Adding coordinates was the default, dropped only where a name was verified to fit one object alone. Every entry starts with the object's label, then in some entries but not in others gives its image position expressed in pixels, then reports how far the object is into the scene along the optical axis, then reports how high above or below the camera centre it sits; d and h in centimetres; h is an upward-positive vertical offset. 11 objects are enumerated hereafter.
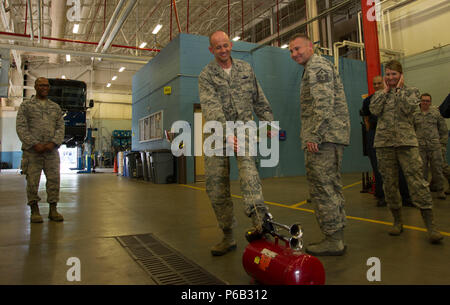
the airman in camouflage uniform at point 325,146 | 229 +15
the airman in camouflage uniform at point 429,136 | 525 +45
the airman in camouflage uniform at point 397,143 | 267 +19
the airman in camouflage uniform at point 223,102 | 232 +51
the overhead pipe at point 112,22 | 836 +457
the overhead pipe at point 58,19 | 1010 +544
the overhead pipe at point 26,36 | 980 +461
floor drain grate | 187 -66
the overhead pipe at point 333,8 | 632 +339
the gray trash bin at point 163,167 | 888 +10
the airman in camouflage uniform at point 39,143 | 364 +37
